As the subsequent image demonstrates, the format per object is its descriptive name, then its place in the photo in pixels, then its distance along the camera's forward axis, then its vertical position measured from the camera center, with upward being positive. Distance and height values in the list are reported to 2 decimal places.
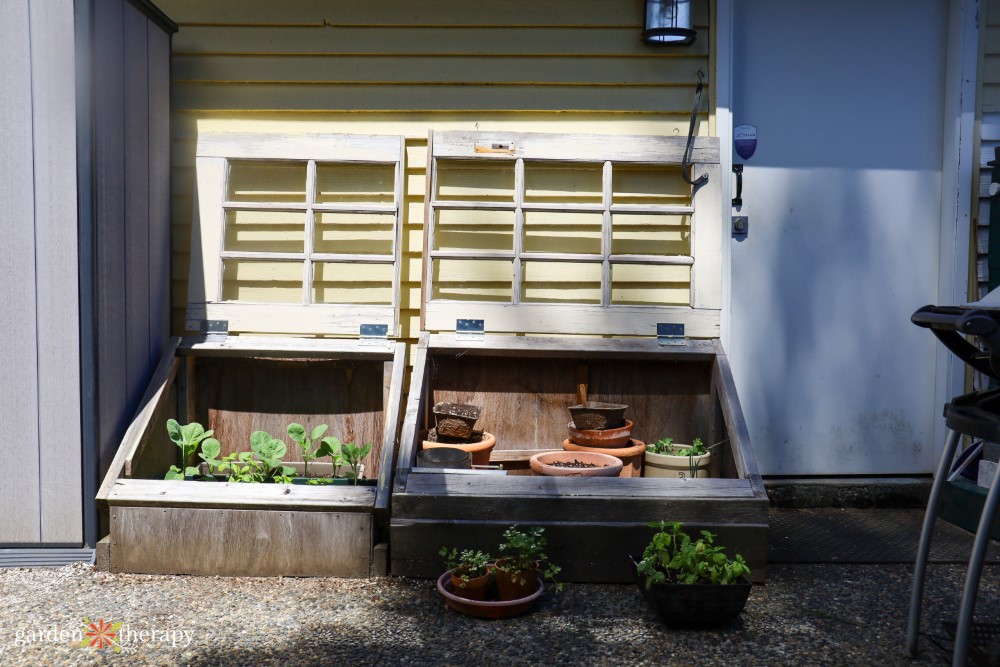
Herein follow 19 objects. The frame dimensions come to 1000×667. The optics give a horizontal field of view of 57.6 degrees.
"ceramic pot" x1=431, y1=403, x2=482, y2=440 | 3.87 -0.56
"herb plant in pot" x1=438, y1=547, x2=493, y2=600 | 3.07 -0.97
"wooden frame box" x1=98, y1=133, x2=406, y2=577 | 4.03 -0.04
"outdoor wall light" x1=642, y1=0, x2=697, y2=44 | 4.18 +1.27
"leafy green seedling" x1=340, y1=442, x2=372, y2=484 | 3.78 -0.69
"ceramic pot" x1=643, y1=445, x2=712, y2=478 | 3.86 -0.74
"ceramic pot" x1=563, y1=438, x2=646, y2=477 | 3.89 -0.69
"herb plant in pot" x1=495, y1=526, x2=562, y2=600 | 3.06 -0.94
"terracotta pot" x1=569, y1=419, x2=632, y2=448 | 3.90 -0.63
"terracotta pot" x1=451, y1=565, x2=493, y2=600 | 3.07 -1.00
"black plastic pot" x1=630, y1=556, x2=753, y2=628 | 2.90 -1.00
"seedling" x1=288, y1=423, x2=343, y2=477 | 3.77 -0.65
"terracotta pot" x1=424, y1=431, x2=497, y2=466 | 3.82 -0.67
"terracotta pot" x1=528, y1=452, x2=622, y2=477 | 3.58 -0.71
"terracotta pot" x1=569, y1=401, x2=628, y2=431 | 3.92 -0.54
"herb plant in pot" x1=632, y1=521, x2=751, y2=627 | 2.90 -0.94
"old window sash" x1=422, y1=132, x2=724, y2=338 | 4.11 +0.23
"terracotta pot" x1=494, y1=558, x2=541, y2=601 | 3.06 -0.99
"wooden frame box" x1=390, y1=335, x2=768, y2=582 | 3.33 -0.70
